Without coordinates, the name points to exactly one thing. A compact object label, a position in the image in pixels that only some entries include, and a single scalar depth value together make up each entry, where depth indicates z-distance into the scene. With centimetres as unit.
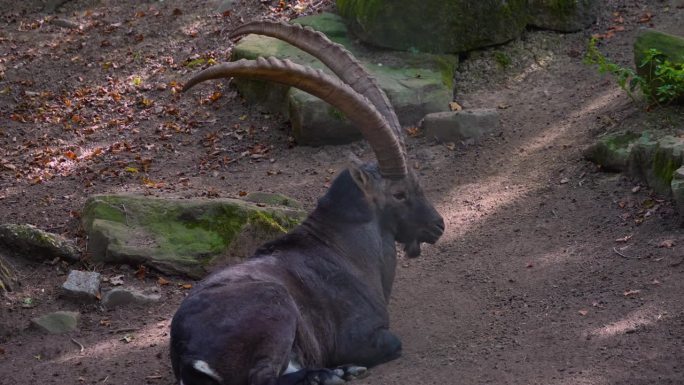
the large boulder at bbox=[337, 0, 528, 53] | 2578
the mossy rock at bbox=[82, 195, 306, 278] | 1856
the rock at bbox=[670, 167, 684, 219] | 1702
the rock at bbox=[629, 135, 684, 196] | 1834
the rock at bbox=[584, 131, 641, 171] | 2017
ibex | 1269
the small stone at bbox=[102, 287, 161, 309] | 1784
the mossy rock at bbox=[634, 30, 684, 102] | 2098
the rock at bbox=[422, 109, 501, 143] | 2367
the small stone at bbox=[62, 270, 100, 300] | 1795
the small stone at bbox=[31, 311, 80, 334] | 1709
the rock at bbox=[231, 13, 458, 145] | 2405
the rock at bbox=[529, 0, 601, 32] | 2695
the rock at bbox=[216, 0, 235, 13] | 3184
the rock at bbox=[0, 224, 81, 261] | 1933
